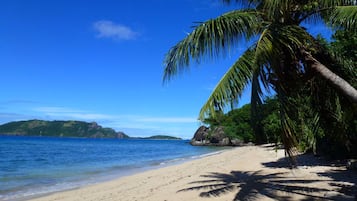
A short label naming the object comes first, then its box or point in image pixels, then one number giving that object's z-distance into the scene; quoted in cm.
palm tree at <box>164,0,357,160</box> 587
